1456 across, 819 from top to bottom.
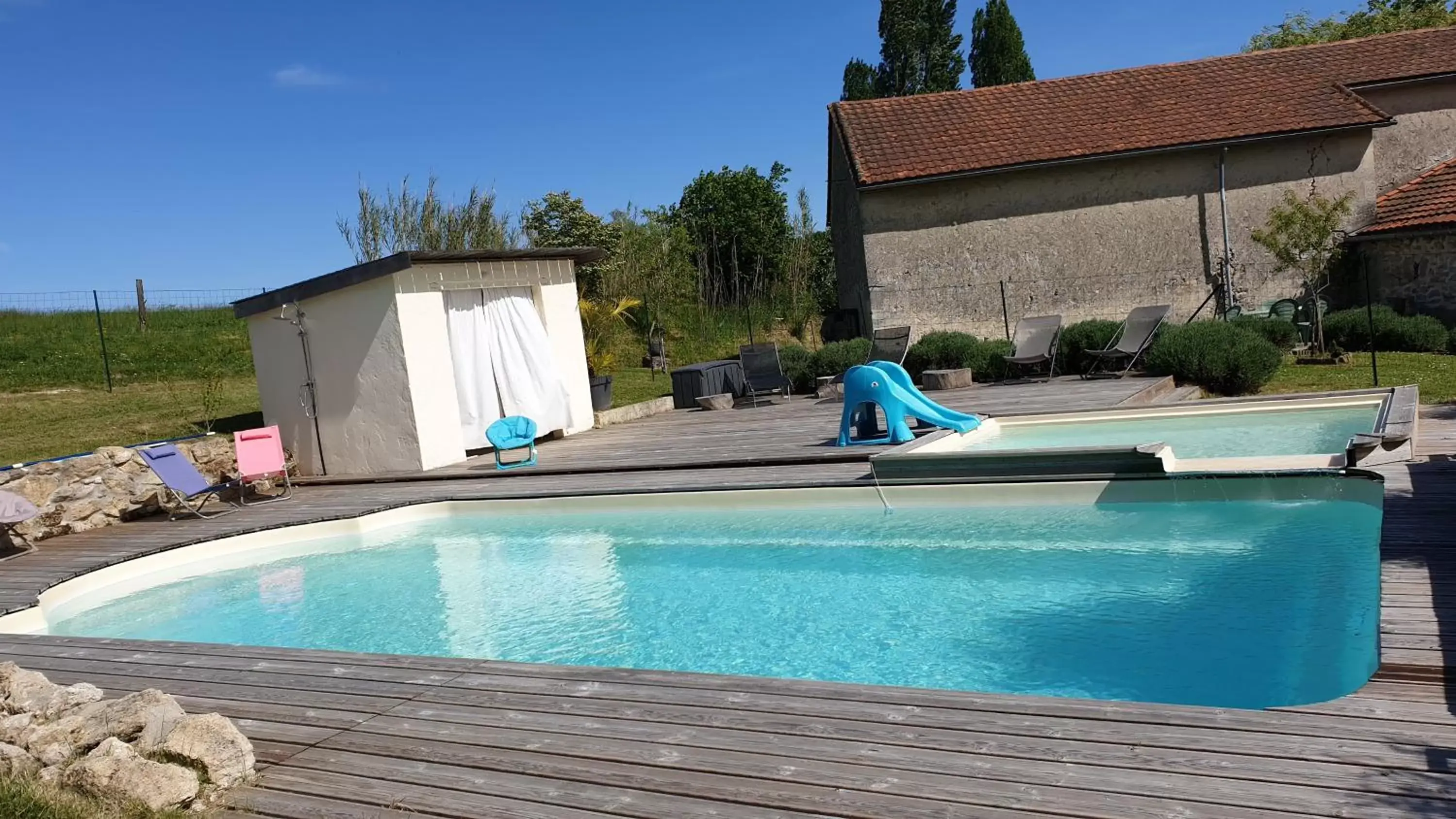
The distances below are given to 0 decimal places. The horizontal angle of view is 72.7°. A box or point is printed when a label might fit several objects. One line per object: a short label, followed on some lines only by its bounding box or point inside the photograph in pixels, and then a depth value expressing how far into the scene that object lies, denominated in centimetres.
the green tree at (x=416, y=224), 1998
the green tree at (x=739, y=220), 3366
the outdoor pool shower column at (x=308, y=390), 1260
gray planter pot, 1556
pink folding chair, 1114
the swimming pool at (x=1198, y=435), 764
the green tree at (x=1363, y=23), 3008
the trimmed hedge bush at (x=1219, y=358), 1223
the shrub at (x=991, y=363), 1562
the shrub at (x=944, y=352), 1595
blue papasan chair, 1177
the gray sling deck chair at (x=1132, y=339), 1384
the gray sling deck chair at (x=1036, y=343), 1489
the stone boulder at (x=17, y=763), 333
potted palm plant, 1573
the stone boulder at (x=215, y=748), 323
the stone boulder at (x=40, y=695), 387
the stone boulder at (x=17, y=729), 356
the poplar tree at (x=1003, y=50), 4009
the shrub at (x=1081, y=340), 1500
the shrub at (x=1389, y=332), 1534
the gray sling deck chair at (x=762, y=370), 1573
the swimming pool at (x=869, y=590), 480
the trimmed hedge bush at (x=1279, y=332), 1502
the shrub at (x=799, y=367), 1698
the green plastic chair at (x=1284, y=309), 1662
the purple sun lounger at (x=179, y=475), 1044
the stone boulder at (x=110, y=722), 343
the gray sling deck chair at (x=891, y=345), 1510
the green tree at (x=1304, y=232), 1546
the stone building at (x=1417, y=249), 1672
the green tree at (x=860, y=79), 4344
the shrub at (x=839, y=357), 1652
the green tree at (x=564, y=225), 2675
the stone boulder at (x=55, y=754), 335
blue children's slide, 991
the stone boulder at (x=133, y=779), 303
